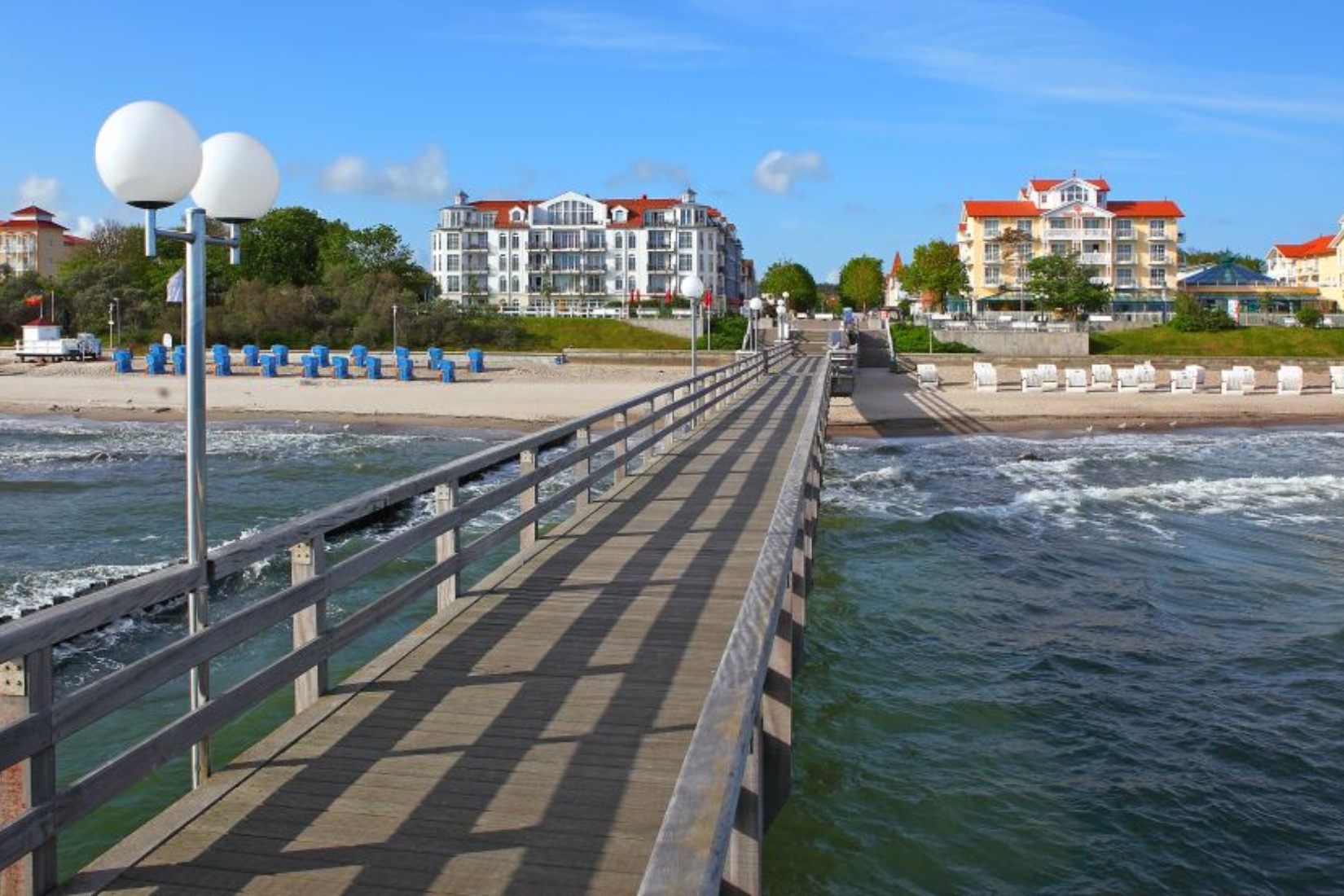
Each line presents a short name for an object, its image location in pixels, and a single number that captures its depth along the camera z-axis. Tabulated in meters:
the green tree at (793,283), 136.38
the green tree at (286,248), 97.44
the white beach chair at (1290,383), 44.97
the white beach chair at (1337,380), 45.62
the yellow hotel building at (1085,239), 96.88
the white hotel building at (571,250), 101.00
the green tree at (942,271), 94.19
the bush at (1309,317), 73.00
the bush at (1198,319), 71.25
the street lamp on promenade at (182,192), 4.88
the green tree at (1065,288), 79.12
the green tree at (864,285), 147.62
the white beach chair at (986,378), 44.88
